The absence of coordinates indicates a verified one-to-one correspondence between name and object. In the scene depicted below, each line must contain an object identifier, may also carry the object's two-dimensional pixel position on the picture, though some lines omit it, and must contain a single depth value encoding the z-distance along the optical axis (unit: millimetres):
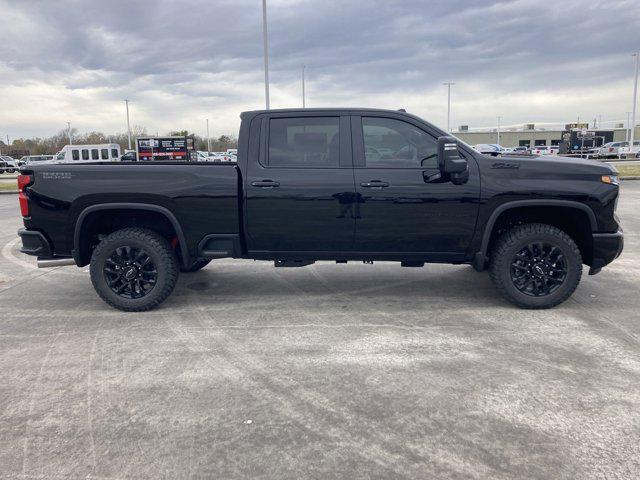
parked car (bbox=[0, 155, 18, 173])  42188
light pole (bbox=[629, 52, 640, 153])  51328
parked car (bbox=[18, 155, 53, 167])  45675
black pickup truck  5066
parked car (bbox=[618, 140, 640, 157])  47212
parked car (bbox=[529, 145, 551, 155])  47156
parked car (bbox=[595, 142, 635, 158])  47875
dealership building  88688
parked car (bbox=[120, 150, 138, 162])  40594
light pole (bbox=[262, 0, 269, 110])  20750
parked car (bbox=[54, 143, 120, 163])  35406
